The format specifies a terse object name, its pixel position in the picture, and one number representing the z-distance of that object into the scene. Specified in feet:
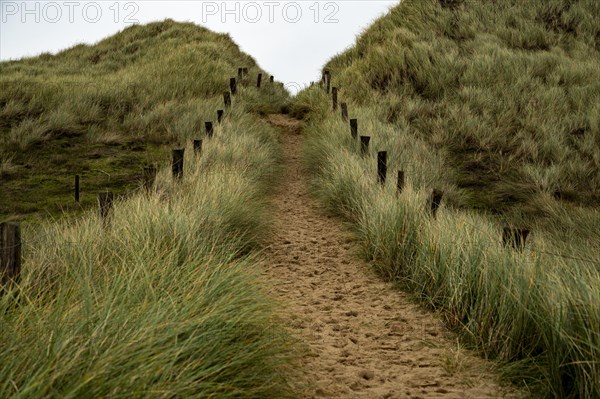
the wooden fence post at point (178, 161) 25.38
